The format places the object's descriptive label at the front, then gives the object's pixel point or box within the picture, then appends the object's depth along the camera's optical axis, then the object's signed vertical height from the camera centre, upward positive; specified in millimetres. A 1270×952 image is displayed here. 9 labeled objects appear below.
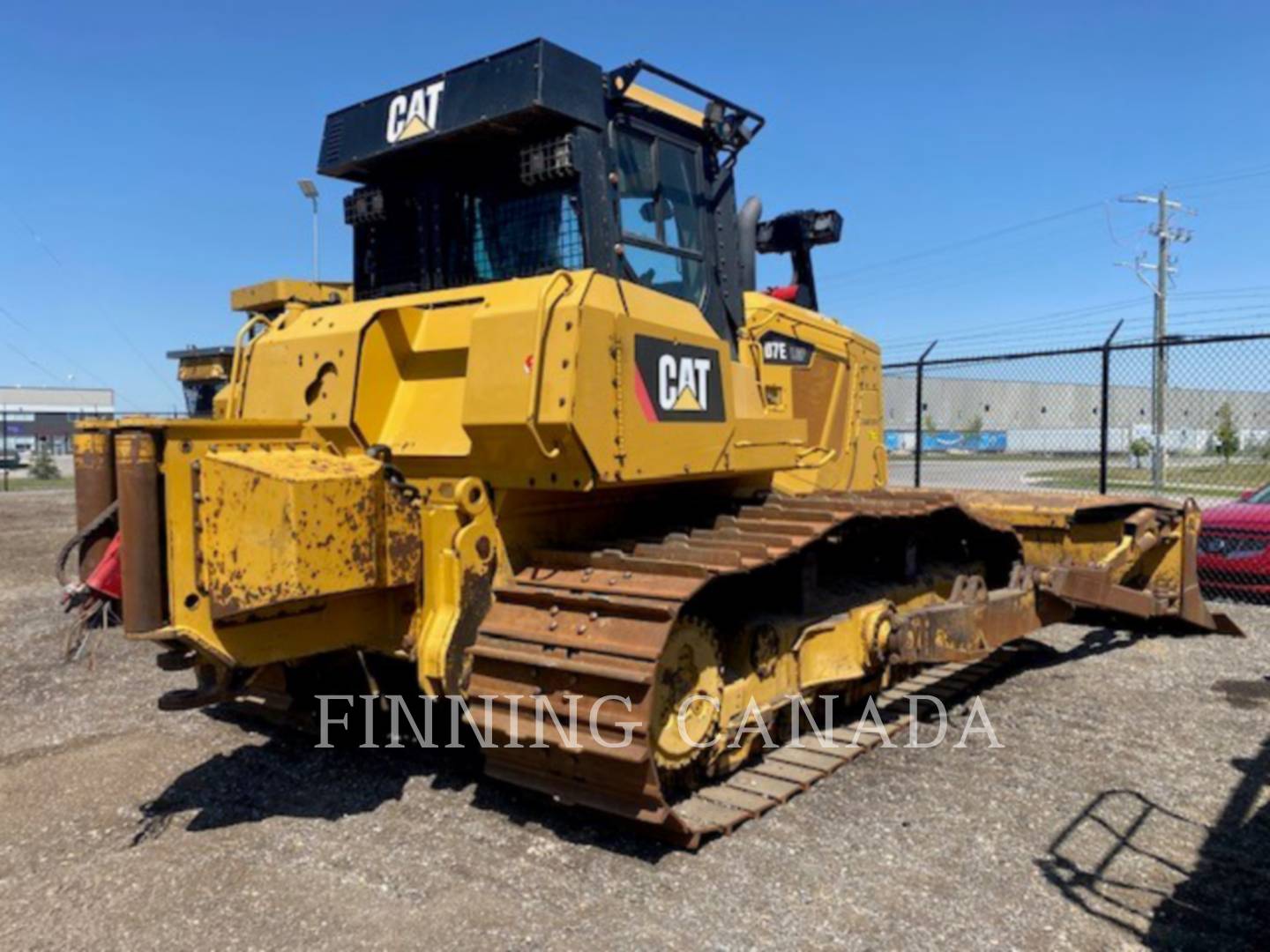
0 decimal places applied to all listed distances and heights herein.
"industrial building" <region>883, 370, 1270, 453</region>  14383 +257
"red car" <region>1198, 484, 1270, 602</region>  9109 -1128
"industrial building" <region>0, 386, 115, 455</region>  63188 +1707
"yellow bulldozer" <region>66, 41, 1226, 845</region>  3611 -205
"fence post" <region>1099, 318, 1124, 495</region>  10416 +156
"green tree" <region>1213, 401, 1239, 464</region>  18578 -193
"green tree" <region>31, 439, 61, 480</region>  34000 -1234
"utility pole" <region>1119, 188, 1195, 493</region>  10843 +231
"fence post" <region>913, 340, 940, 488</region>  12281 +97
